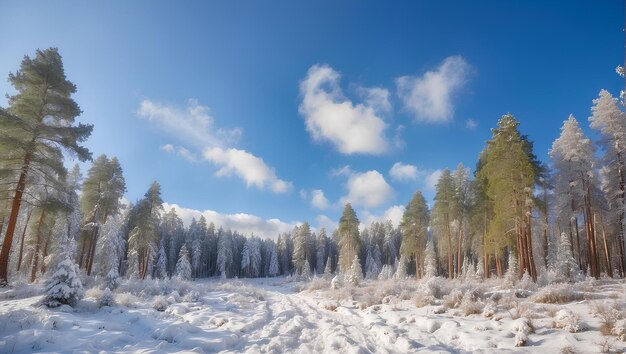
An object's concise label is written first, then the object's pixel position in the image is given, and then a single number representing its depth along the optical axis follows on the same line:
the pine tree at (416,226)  42.66
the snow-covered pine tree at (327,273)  53.16
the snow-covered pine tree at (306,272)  61.58
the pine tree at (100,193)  31.00
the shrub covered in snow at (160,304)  13.45
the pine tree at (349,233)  52.00
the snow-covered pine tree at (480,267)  34.73
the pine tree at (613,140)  24.84
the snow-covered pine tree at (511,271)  18.41
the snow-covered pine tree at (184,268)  49.48
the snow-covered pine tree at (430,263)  41.60
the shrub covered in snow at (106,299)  12.48
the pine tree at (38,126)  14.91
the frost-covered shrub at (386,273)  50.97
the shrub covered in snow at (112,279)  19.78
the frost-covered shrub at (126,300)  13.21
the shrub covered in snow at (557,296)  12.30
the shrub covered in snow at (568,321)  8.47
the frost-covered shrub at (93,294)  13.56
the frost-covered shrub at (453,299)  13.44
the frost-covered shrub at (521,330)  8.14
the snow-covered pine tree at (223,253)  75.78
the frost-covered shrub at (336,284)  27.50
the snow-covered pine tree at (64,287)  11.23
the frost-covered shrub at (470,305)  11.80
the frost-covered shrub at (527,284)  15.94
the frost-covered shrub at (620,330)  7.54
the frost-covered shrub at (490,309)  11.06
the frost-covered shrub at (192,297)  16.41
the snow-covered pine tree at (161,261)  62.59
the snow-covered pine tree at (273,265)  87.12
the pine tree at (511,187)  20.45
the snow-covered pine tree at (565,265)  20.36
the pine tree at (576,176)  25.34
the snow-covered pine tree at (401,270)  45.58
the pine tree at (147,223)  37.88
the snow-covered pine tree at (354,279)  29.22
